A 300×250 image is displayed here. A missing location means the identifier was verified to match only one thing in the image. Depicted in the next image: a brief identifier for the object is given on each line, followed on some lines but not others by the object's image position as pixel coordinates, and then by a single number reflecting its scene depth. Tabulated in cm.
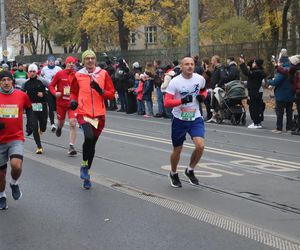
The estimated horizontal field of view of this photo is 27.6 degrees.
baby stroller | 1767
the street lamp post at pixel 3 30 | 4191
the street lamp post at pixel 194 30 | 2359
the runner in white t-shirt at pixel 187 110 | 859
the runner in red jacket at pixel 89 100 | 865
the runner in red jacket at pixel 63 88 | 1242
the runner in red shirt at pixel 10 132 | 746
